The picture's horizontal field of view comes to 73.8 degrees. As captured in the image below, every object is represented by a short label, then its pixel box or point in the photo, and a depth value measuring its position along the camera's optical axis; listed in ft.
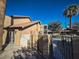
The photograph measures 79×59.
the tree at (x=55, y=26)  54.79
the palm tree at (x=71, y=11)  43.56
